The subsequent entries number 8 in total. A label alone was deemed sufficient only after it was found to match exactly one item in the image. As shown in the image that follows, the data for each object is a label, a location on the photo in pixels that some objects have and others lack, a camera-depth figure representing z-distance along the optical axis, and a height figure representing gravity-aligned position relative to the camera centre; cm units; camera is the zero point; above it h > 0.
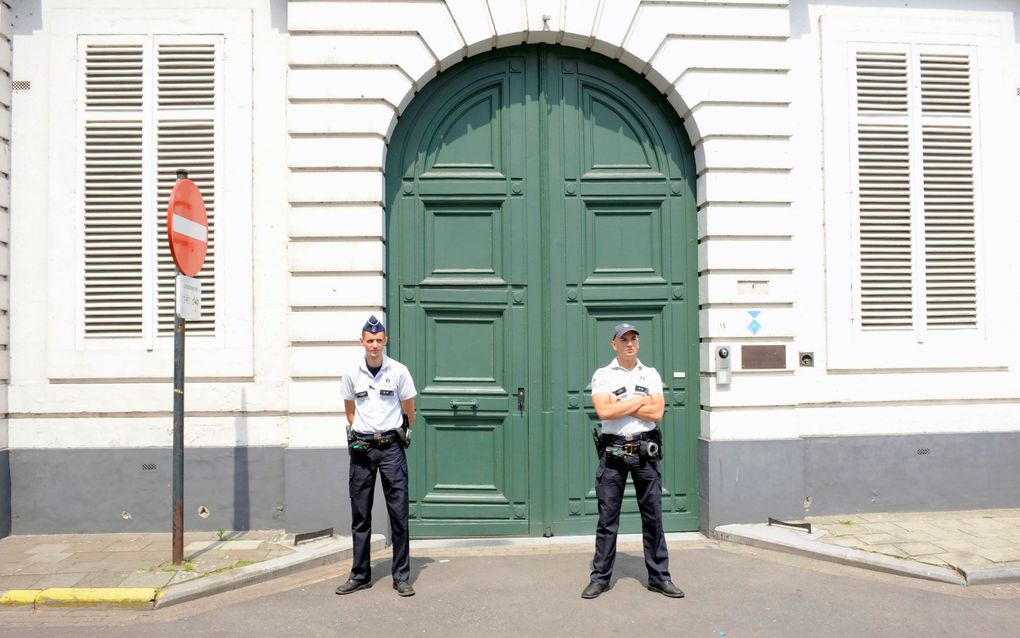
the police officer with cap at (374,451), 559 -82
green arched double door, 728 +58
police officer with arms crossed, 534 -80
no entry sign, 585 +92
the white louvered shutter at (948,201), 773 +141
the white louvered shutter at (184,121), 731 +216
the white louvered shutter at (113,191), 726 +147
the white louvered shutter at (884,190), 766 +151
